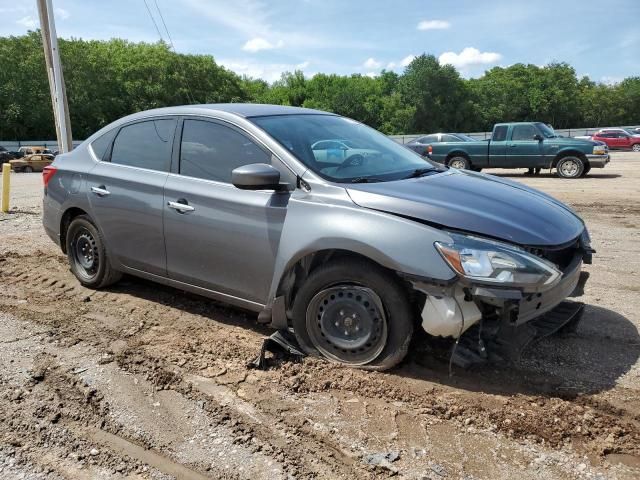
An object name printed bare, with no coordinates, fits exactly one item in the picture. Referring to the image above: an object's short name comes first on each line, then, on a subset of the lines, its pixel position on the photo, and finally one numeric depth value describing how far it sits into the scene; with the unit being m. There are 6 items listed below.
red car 36.53
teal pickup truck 17.72
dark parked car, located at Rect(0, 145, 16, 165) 36.72
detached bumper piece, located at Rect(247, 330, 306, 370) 3.81
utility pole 13.52
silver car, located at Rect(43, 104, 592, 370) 3.25
